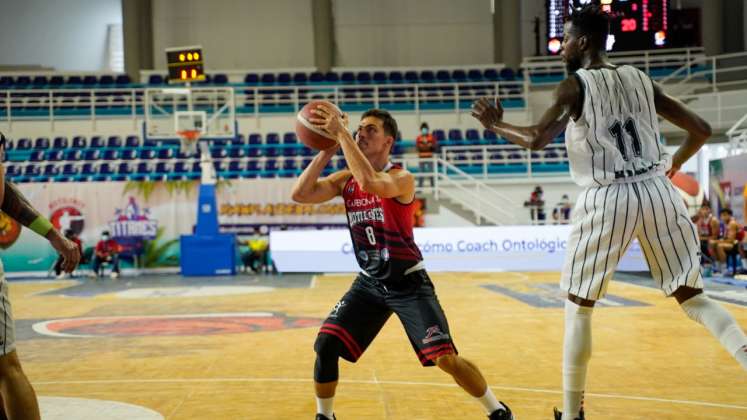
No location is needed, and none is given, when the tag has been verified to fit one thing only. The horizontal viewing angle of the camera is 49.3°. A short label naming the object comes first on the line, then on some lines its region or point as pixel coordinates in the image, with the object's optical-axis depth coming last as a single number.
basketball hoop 19.41
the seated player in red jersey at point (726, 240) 14.63
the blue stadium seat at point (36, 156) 22.92
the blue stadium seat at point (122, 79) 26.55
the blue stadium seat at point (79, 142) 23.67
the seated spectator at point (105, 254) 18.80
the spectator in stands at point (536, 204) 20.02
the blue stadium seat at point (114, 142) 23.75
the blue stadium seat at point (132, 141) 23.84
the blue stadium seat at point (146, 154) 23.09
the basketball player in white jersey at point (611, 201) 3.56
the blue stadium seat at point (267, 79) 26.50
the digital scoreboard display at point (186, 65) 19.00
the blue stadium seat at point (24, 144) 23.58
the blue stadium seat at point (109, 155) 22.94
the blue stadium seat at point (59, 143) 23.66
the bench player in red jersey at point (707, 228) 15.24
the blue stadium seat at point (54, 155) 22.97
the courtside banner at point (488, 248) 17.11
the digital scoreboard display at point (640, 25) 20.67
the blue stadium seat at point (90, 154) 23.02
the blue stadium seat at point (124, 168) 22.23
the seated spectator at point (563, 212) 19.75
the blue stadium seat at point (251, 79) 26.41
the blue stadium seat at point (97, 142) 23.67
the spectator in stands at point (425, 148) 21.42
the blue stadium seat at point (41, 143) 23.70
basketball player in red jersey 3.94
